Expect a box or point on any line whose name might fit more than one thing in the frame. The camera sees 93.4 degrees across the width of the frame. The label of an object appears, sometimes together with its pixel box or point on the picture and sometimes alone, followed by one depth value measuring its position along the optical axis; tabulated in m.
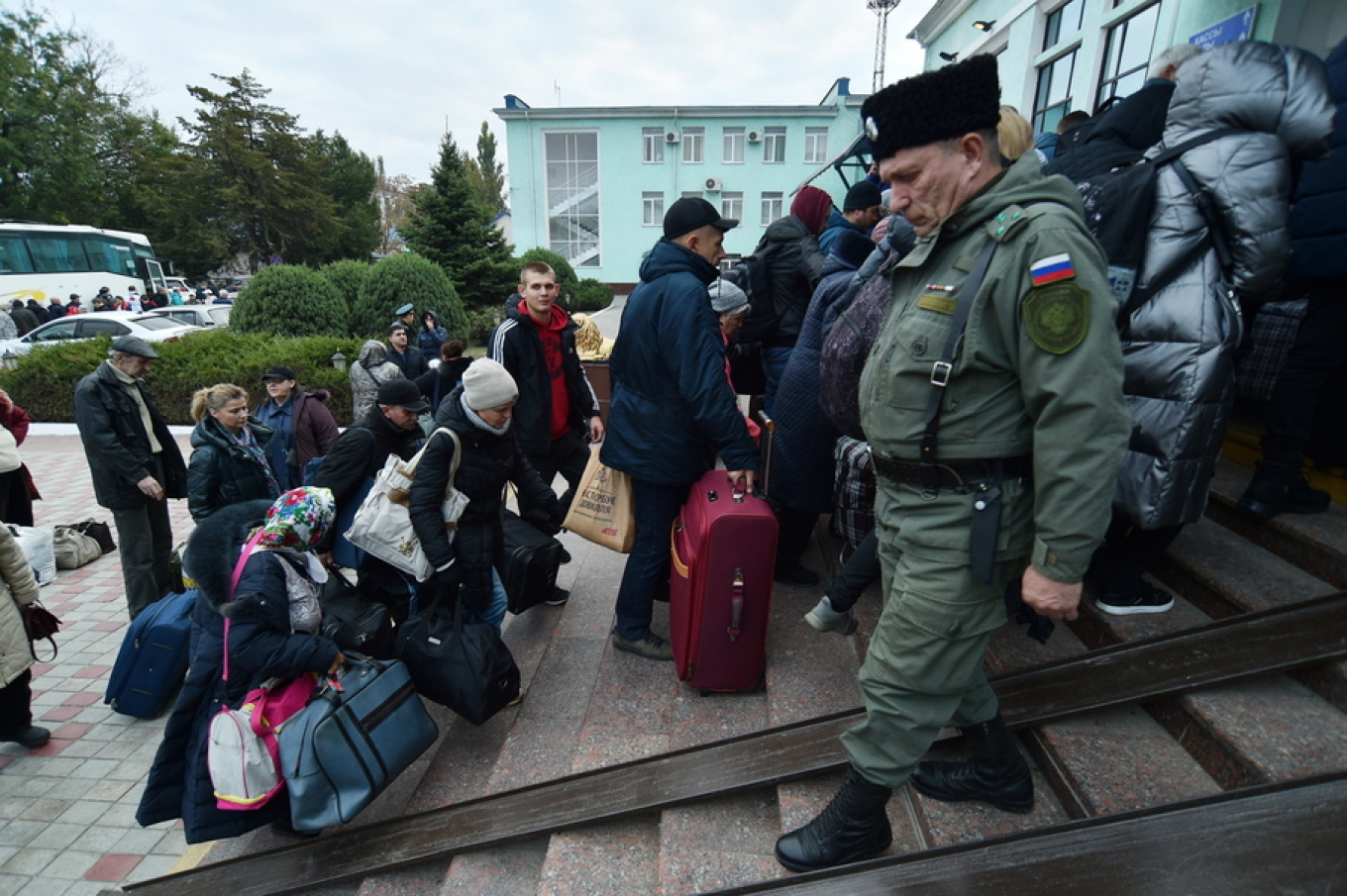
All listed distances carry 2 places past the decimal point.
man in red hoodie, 4.08
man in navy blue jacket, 2.72
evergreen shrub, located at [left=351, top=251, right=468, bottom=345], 12.68
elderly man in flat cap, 4.06
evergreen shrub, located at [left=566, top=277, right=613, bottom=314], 23.17
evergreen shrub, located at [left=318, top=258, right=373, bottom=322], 13.22
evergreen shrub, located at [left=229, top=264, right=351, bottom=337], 11.45
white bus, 20.00
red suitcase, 2.57
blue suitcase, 3.47
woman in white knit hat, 3.05
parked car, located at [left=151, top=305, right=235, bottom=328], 17.64
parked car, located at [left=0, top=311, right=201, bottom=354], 14.41
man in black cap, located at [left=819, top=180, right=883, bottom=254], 3.59
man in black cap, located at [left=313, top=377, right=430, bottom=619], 3.45
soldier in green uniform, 1.37
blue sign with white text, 4.21
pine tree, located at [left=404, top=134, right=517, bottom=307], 19.45
